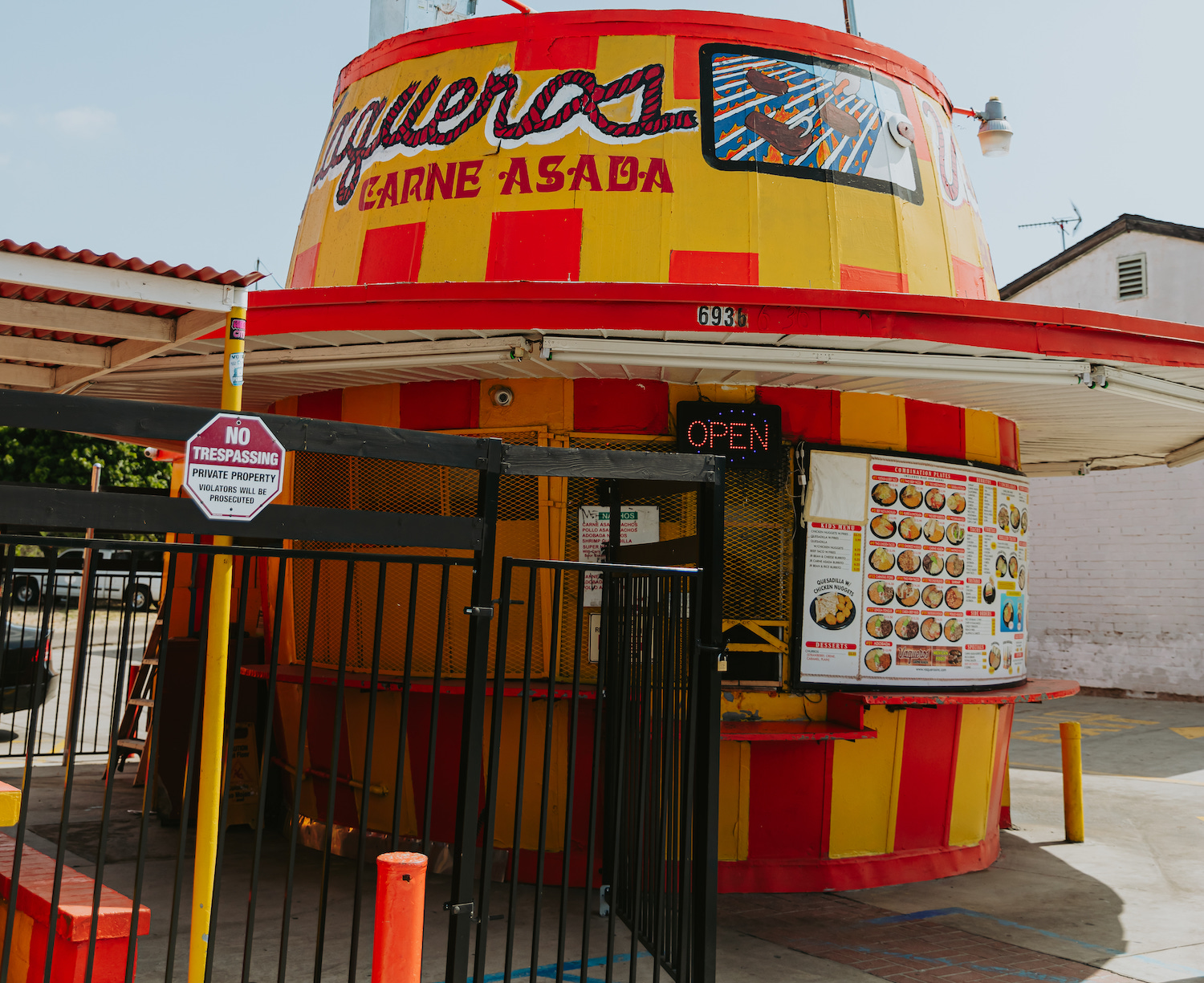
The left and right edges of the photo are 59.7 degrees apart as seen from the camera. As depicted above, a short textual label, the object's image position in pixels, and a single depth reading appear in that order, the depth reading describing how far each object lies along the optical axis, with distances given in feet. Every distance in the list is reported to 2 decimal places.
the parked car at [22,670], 36.06
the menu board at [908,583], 24.30
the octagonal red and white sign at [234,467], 11.06
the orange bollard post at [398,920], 10.77
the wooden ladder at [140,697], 32.14
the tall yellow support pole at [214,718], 14.16
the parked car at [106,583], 33.88
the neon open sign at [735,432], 23.62
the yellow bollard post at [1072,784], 29.45
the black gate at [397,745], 11.46
